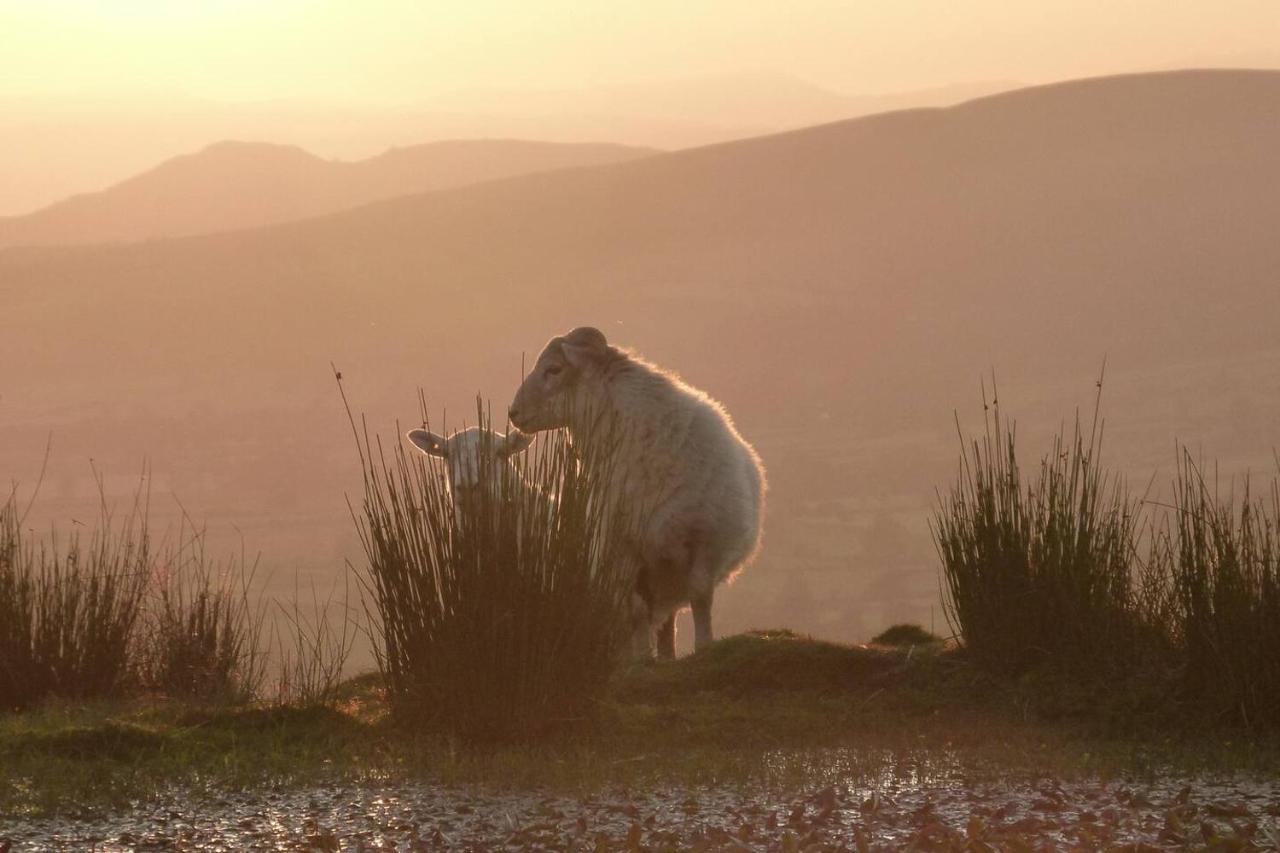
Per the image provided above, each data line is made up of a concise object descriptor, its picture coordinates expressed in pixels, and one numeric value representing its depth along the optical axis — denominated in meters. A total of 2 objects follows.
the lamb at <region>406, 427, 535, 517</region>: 15.84
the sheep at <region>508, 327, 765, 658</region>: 20.37
